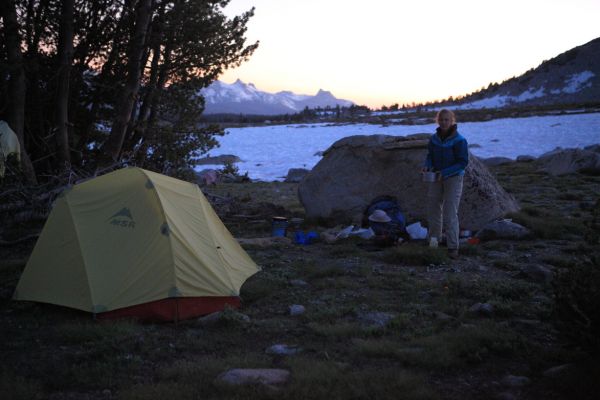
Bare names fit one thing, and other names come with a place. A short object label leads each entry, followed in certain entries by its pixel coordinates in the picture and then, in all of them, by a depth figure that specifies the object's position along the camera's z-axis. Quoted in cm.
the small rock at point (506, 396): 379
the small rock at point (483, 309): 557
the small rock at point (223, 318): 561
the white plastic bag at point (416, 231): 962
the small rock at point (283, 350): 481
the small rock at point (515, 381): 401
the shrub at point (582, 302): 395
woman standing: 830
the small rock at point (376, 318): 545
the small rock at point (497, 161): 2416
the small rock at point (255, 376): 406
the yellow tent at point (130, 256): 582
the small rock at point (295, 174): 2220
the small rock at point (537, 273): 680
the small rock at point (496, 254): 824
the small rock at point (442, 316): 548
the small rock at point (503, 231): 947
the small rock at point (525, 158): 2461
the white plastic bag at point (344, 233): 988
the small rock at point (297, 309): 594
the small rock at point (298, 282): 710
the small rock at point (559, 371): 404
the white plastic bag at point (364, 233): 979
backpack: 945
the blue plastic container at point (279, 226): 1045
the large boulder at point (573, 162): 1834
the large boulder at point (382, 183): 1027
